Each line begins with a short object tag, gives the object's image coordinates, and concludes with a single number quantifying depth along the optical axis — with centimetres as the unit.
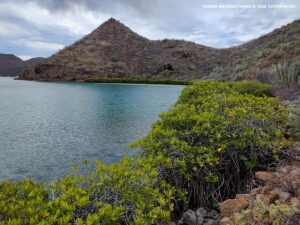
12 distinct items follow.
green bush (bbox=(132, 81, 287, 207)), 381
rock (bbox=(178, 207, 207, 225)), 319
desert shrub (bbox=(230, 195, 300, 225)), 219
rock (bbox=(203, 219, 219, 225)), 303
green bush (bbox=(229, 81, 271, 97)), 1081
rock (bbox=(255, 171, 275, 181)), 350
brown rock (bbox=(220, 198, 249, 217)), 293
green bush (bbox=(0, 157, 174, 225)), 215
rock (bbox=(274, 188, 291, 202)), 275
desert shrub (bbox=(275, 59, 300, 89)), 1182
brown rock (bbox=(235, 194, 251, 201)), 318
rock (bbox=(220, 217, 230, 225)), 270
